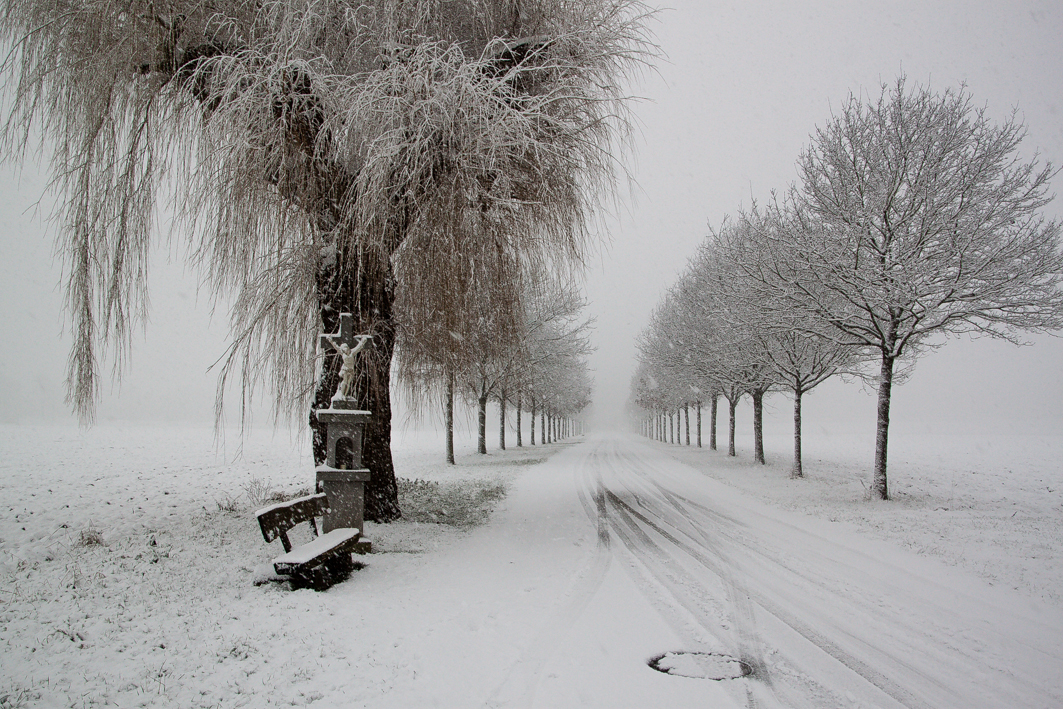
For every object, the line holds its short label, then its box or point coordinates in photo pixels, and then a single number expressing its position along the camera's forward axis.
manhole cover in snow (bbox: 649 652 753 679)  3.30
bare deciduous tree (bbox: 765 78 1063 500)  9.63
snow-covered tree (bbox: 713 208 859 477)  11.55
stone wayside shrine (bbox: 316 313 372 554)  5.87
